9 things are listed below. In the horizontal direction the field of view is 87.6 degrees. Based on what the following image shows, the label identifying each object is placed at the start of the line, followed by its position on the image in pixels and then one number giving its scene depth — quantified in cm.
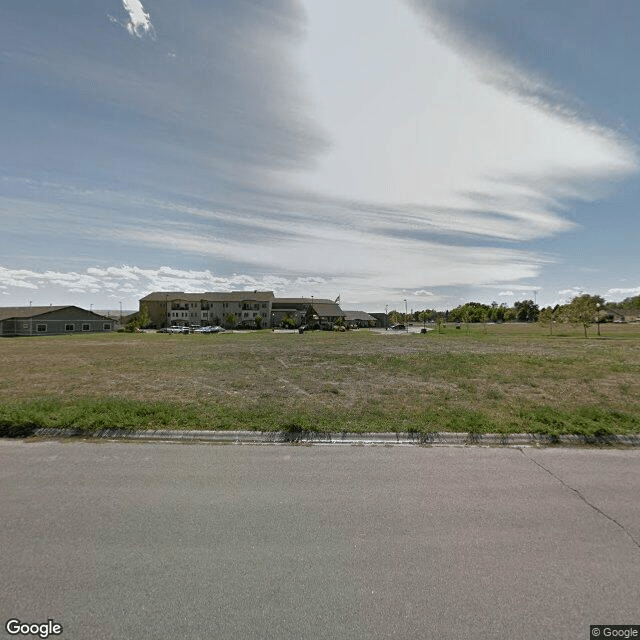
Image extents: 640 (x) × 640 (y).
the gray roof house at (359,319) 9831
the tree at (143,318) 7338
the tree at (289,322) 7801
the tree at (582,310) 4116
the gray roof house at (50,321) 5741
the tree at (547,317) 4809
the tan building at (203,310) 8562
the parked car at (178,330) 6159
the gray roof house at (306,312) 8638
